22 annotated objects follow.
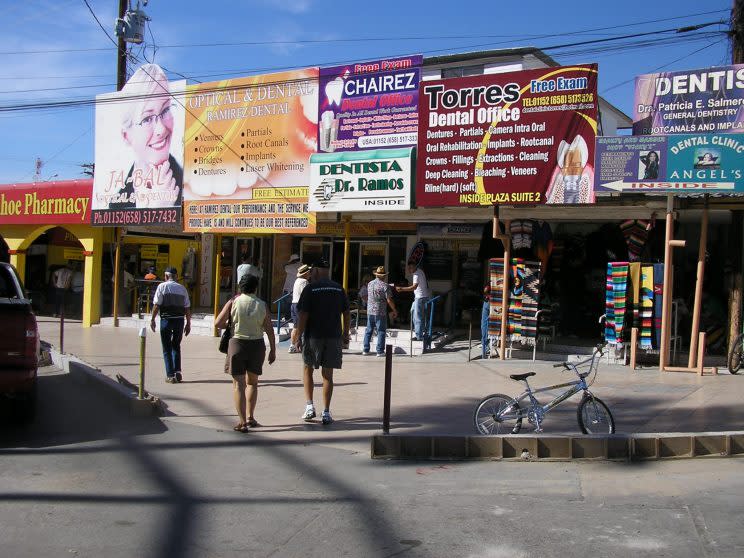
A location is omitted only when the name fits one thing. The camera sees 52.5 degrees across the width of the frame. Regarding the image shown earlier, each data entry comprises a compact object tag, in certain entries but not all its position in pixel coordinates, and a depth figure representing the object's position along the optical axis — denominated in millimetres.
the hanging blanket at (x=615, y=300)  12844
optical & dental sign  15953
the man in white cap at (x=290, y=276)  17391
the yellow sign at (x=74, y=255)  25531
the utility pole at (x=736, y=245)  12555
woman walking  8359
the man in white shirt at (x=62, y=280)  23297
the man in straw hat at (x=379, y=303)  14031
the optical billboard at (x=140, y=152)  18375
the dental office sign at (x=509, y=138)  12742
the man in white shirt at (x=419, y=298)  14578
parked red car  7711
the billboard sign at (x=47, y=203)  20641
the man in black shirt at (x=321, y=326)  8547
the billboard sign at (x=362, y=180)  14305
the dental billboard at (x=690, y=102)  12016
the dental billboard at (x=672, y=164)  11594
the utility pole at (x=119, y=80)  20156
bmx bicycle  7750
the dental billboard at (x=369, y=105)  14477
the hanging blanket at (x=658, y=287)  12656
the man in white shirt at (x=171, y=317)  11375
